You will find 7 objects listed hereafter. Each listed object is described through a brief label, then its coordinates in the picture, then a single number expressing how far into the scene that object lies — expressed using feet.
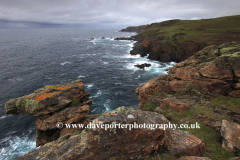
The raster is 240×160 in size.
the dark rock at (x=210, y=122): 46.09
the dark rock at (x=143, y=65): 226.38
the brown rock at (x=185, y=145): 31.19
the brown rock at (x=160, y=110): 62.33
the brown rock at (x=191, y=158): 26.49
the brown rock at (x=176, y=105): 58.80
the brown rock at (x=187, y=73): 70.22
